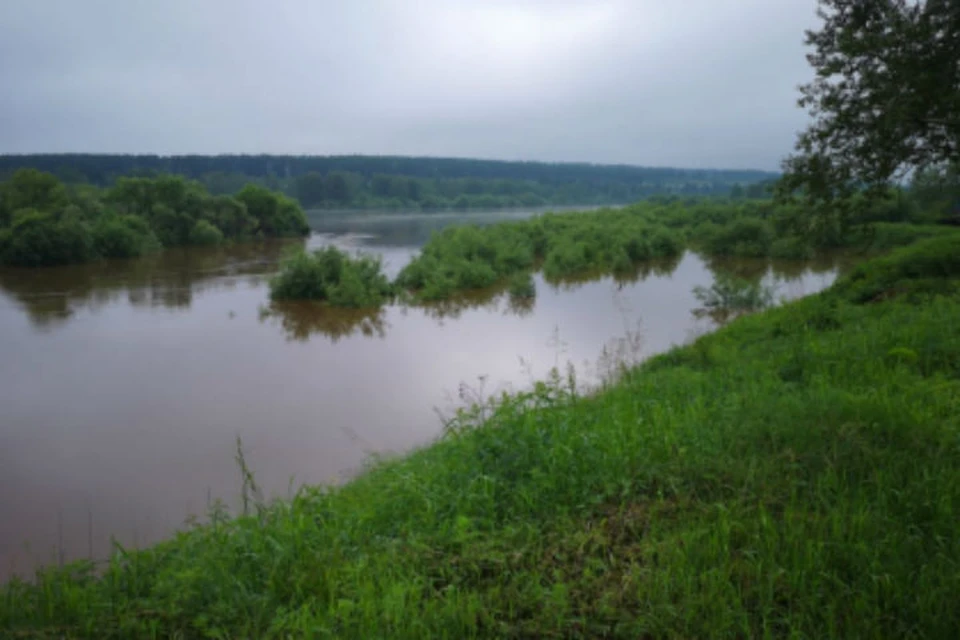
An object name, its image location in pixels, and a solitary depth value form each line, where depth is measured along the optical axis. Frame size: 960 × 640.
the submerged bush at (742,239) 26.29
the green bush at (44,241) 22.36
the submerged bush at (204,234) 31.53
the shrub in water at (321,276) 17.25
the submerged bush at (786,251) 23.69
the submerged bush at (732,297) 15.00
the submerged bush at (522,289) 18.05
